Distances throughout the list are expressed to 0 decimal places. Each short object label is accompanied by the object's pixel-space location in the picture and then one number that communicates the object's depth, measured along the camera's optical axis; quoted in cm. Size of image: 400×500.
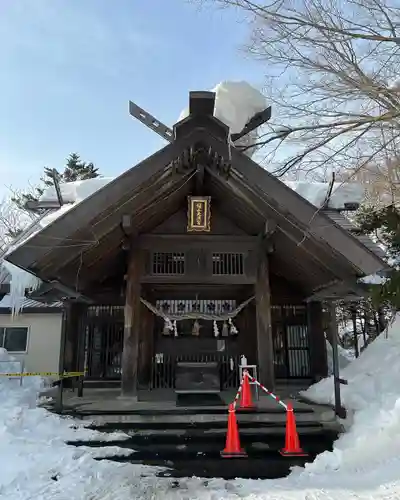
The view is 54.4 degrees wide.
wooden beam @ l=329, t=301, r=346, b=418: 630
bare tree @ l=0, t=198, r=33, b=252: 2408
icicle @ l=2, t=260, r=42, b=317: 812
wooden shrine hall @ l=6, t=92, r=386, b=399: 662
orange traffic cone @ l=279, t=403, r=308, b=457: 520
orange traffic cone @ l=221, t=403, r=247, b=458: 514
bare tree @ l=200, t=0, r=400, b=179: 550
